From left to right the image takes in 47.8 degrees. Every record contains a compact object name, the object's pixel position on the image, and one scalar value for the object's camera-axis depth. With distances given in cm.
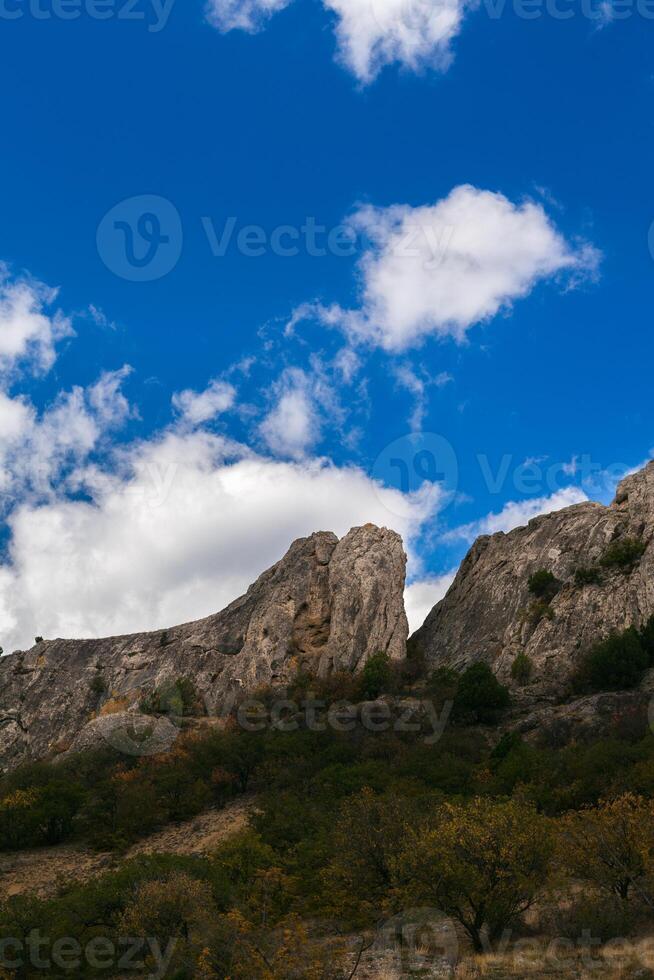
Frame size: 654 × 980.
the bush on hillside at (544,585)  6356
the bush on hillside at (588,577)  6048
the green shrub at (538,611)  6053
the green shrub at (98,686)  8271
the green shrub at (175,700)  7038
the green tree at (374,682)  6009
